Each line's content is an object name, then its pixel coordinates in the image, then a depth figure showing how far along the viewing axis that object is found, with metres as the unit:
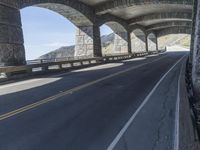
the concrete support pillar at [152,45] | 46.65
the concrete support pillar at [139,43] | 39.80
